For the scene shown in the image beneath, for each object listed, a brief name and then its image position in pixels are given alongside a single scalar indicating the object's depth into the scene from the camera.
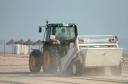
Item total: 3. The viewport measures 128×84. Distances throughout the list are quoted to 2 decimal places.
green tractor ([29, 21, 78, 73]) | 33.22
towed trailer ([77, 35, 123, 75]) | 30.55
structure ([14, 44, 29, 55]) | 83.25
